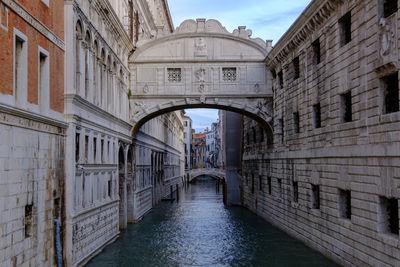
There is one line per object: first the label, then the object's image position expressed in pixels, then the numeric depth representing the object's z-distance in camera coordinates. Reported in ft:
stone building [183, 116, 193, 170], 325.42
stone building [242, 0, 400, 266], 35.40
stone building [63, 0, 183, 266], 42.47
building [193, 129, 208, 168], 431.43
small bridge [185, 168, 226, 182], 212.02
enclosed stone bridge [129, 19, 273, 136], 73.46
